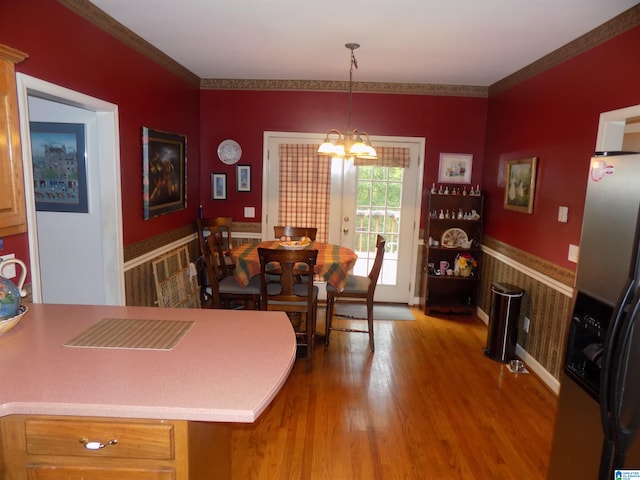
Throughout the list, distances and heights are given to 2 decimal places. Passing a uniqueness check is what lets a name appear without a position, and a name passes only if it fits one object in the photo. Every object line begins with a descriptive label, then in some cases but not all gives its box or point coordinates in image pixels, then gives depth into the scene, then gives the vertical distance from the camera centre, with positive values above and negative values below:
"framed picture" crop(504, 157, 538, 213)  3.78 +0.03
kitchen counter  1.26 -0.68
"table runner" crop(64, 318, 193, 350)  1.64 -0.65
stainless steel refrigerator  1.49 -0.58
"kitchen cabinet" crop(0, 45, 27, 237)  1.75 +0.09
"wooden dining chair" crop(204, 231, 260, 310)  3.66 -0.95
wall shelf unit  4.93 -0.71
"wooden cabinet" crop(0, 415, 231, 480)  1.33 -0.87
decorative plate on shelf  4.98 -0.60
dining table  3.66 -0.75
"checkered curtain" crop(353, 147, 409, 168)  5.09 +0.32
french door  5.15 -0.28
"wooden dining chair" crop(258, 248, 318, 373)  3.24 -0.93
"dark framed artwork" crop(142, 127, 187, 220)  3.69 +0.05
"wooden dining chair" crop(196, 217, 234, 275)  4.92 -0.58
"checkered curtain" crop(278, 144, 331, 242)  5.16 -0.08
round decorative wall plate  5.16 +0.33
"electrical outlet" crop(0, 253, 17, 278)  2.14 -0.50
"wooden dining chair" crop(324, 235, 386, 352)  3.76 -0.98
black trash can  3.71 -1.18
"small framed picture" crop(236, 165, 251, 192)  5.20 +0.02
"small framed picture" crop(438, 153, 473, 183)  5.11 +0.23
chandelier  3.49 +0.29
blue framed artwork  3.19 +0.08
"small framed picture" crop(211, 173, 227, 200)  5.22 -0.09
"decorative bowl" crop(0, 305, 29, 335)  1.66 -0.60
